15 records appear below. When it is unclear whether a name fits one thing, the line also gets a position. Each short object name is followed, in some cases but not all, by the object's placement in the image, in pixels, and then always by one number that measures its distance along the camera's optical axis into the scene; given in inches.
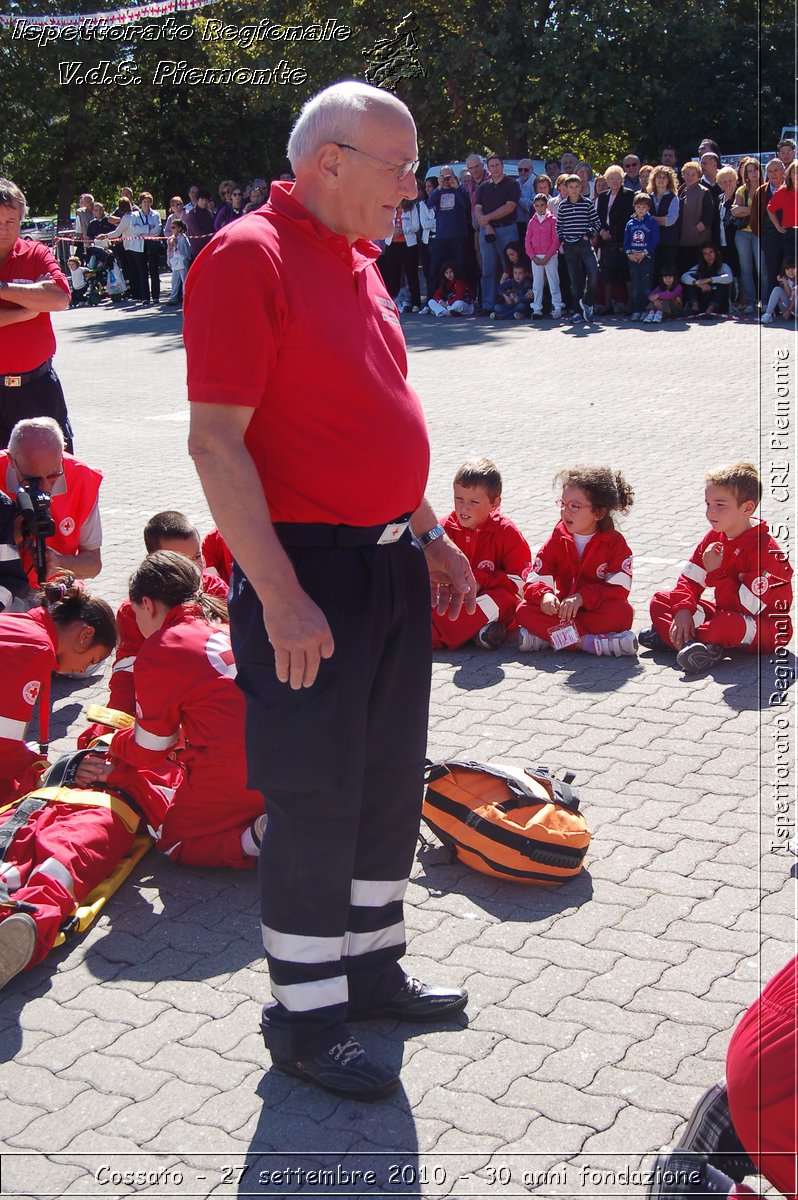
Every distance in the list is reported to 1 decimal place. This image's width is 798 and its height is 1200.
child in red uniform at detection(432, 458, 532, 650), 226.4
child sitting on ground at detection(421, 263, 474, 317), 701.9
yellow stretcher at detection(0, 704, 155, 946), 140.5
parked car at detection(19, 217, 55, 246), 1118.0
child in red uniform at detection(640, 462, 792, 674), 208.5
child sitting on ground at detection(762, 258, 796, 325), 542.6
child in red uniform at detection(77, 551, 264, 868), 148.4
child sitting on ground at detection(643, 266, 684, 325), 615.5
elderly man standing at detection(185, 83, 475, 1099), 99.5
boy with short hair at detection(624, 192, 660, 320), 590.9
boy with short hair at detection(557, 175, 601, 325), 610.1
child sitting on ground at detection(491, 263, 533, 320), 673.0
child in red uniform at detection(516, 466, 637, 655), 219.5
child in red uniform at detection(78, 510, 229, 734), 196.7
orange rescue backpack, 146.8
